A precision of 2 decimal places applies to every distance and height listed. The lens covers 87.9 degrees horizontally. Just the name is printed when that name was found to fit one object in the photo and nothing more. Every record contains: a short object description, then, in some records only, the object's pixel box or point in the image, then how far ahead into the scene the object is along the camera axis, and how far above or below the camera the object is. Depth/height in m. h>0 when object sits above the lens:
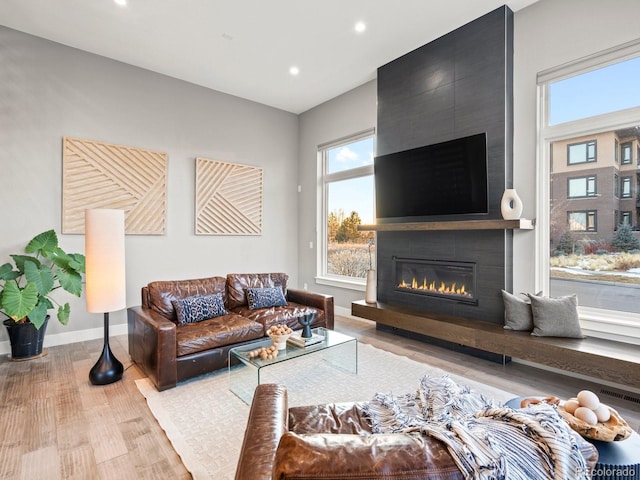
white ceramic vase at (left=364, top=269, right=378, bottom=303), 4.61 -0.68
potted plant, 3.21 -0.48
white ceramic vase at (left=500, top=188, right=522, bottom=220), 3.34 +0.34
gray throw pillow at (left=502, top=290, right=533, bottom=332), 3.22 -0.73
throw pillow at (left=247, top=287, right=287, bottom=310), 4.03 -0.72
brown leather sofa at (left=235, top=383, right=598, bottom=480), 0.69 -0.48
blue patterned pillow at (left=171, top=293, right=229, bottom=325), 3.40 -0.73
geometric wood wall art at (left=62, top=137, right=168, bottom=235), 4.10 +0.75
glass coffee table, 2.65 -1.10
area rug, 2.05 -1.30
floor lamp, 2.87 -0.25
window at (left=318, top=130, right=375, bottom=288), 5.36 +0.51
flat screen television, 3.60 +0.72
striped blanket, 0.75 -0.50
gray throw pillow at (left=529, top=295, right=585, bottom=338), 2.98 -0.72
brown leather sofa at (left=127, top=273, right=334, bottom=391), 2.83 -0.86
